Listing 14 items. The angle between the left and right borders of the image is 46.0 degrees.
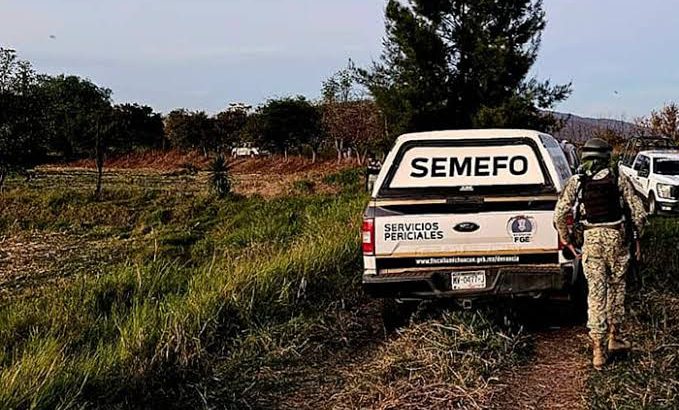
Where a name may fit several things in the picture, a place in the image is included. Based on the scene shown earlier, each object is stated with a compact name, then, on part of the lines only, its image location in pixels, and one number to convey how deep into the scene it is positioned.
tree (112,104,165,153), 56.53
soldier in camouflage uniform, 6.02
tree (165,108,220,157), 54.72
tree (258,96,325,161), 49.12
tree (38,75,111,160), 49.39
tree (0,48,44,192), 30.78
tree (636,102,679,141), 38.00
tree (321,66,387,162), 41.00
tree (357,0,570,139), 29.19
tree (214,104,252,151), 55.59
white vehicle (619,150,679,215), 20.44
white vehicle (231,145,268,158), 51.72
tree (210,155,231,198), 30.21
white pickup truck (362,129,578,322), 6.68
